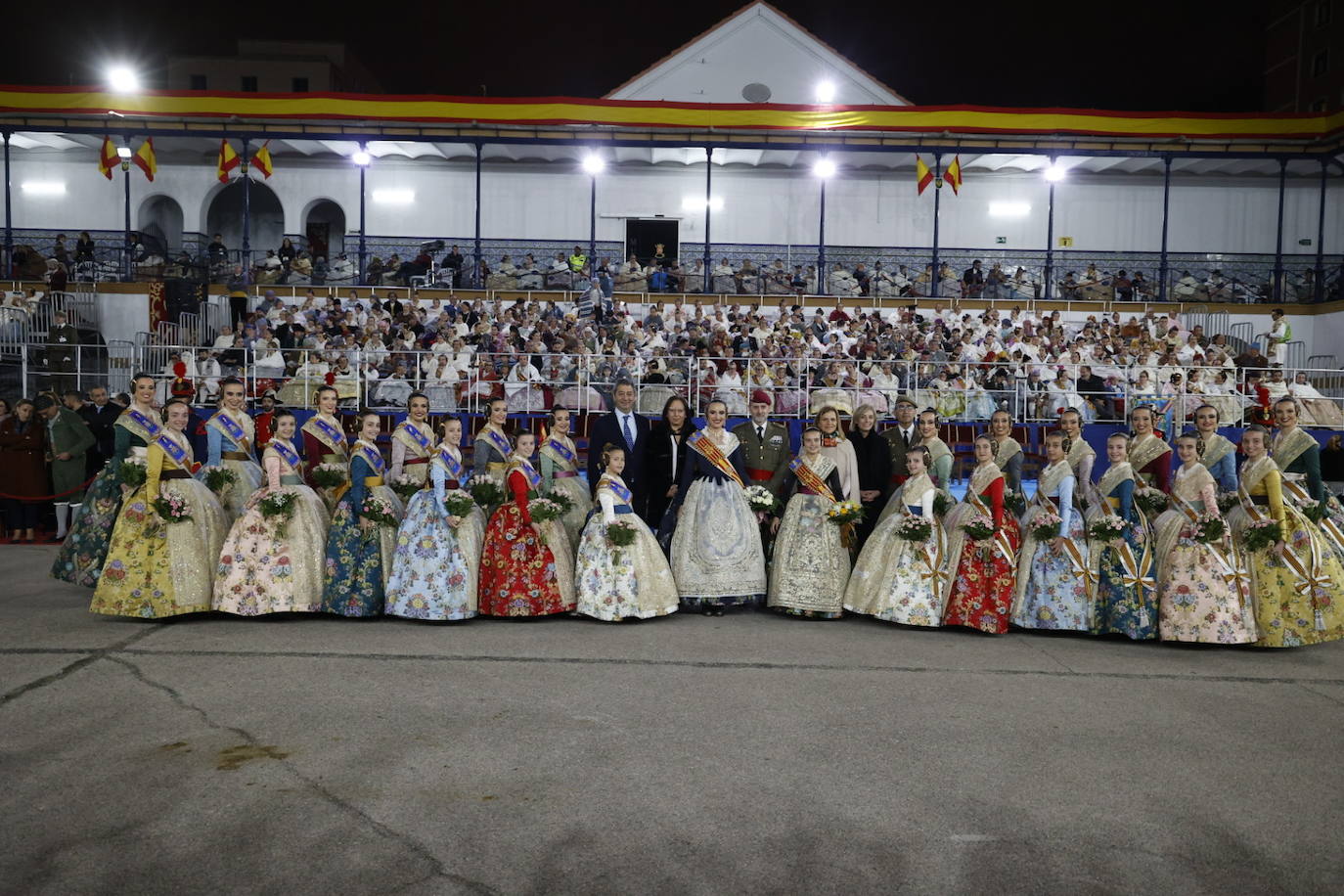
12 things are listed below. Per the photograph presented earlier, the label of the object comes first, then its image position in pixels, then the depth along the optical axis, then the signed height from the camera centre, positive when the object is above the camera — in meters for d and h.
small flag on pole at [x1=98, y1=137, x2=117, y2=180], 22.38 +4.96
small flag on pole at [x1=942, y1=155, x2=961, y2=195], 23.17 +5.23
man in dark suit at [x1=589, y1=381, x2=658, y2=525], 9.48 -0.34
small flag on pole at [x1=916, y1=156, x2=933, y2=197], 22.78 +5.09
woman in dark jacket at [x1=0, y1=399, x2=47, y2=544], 12.21 -0.83
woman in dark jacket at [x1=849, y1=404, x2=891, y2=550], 9.70 -0.55
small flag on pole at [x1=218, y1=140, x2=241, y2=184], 22.08 +4.96
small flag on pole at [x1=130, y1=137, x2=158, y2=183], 22.66 +5.04
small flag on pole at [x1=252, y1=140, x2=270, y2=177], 22.55 +5.02
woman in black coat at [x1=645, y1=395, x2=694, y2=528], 9.53 -0.50
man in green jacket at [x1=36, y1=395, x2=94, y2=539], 12.15 -0.72
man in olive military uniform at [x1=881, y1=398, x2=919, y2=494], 9.70 -0.30
